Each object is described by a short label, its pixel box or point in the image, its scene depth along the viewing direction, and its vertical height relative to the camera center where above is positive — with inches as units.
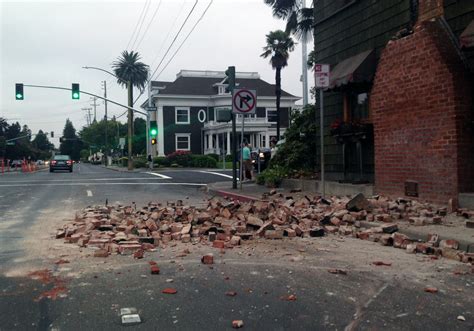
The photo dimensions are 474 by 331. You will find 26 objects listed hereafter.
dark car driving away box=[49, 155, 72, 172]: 1637.6 -27.0
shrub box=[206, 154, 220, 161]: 2103.8 -10.6
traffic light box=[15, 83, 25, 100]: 1305.4 +170.1
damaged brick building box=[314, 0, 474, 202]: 355.6 +46.8
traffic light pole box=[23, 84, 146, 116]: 1345.5 +183.6
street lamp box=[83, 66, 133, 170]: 1702.8 +98.7
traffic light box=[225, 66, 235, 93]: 651.2 +102.1
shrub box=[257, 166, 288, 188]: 632.4 -29.5
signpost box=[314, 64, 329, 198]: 417.4 +64.9
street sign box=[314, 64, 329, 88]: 417.4 +65.0
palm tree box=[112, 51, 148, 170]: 2608.3 +454.9
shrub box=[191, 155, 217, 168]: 1854.1 -31.4
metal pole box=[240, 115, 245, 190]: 696.6 -2.6
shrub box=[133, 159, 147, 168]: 1991.1 -38.9
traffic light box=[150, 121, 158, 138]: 1480.1 +77.9
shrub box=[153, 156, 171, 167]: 1921.8 -30.8
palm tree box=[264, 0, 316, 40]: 986.3 +277.9
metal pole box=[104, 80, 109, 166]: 3183.8 +27.7
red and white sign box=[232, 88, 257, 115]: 589.6 +62.3
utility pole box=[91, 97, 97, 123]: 4731.8 +472.1
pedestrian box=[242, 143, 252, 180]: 776.9 -12.6
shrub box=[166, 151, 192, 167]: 1891.0 -19.5
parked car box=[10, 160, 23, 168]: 2604.1 -47.3
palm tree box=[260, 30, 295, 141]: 1582.2 +336.4
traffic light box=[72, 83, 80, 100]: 1378.0 +179.9
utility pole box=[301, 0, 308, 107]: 1124.5 +184.6
